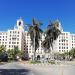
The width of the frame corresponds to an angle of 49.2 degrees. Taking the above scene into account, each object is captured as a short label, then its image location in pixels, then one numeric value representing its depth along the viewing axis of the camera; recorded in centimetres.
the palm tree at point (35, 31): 2861
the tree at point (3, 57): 3179
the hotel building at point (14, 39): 6451
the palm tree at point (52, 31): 2857
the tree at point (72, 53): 5029
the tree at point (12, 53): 4717
